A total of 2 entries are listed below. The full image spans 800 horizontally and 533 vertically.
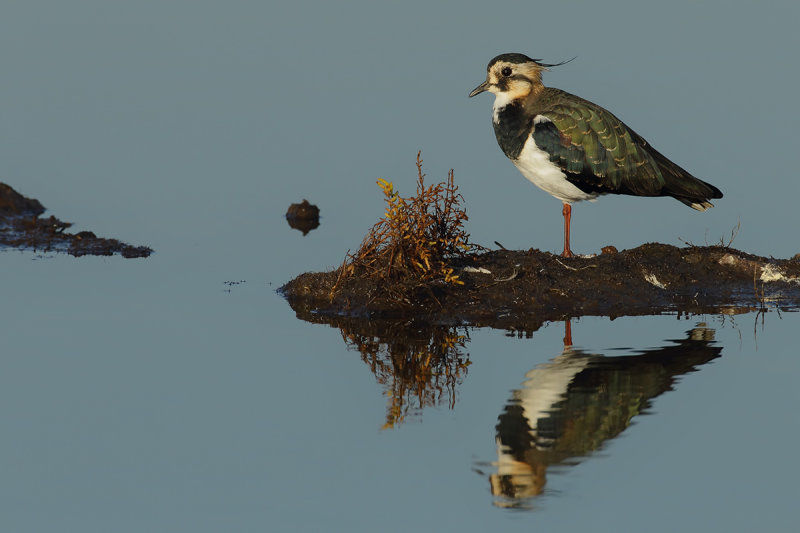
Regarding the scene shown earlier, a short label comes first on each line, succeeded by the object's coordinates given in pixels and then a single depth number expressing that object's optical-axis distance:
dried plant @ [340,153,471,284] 16.09
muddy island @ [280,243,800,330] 16.27
